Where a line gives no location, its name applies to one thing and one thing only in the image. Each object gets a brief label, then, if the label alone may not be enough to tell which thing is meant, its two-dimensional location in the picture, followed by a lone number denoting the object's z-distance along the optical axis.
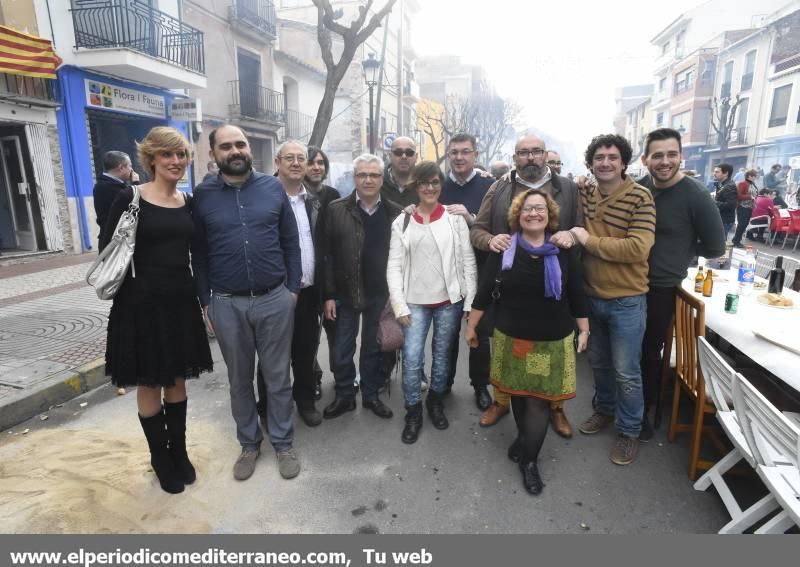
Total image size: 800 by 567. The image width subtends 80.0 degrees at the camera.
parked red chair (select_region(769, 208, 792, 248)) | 11.63
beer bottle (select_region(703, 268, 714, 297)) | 3.98
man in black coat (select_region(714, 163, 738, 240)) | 10.23
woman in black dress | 2.49
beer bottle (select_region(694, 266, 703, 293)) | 4.20
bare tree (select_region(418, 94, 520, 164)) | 32.28
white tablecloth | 2.62
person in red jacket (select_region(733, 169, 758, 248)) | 12.05
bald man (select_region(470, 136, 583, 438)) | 3.17
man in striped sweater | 2.85
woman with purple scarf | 2.71
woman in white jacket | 3.27
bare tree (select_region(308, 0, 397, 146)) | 10.12
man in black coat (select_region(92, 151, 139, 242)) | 4.96
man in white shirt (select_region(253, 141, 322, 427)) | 3.32
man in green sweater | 2.96
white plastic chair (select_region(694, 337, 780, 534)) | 2.29
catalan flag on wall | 7.92
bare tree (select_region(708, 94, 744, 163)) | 27.95
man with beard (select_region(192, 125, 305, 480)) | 2.74
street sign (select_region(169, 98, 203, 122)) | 12.09
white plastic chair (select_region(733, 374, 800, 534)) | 1.94
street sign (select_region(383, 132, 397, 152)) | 12.29
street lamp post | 12.20
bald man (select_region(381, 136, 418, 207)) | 3.77
